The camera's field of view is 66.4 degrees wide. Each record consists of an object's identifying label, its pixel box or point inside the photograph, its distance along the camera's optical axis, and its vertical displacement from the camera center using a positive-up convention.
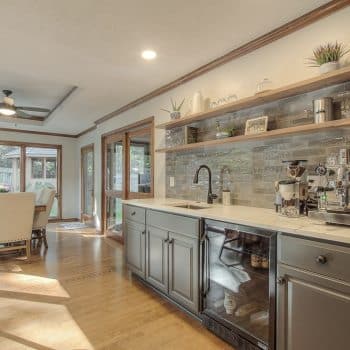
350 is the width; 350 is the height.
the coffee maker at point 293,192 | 1.86 -0.10
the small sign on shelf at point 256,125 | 2.28 +0.46
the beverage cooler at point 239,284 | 1.67 -0.76
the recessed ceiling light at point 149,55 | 2.69 +1.27
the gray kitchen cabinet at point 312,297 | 1.28 -0.62
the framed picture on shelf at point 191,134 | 3.10 +0.51
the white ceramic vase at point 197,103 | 2.88 +0.81
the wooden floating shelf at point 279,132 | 1.73 +0.35
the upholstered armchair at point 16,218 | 3.71 -0.56
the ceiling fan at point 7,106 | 4.03 +1.11
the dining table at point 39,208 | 4.27 -0.47
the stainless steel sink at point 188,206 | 2.82 -0.30
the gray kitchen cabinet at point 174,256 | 2.16 -0.70
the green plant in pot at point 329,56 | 1.78 +0.83
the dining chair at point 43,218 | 4.42 -0.66
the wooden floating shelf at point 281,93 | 1.75 +0.66
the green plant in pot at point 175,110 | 3.16 +0.86
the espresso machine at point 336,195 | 1.49 -0.11
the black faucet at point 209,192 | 2.83 -0.16
